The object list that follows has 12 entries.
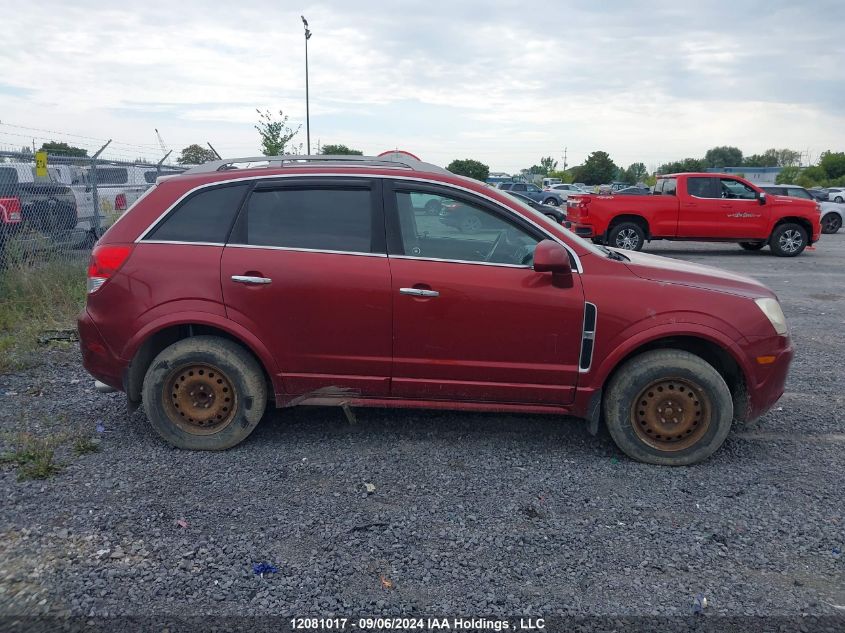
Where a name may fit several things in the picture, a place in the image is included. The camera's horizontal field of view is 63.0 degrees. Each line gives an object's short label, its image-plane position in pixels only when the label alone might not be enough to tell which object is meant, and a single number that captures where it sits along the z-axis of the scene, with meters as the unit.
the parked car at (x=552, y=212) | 16.17
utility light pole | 32.55
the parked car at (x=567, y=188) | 45.00
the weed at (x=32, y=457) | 3.96
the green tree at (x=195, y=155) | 24.25
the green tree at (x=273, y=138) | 27.16
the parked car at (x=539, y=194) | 36.23
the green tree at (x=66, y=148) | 20.72
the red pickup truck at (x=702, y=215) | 15.05
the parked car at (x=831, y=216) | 23.52
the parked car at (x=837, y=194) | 36.41
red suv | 4.15
